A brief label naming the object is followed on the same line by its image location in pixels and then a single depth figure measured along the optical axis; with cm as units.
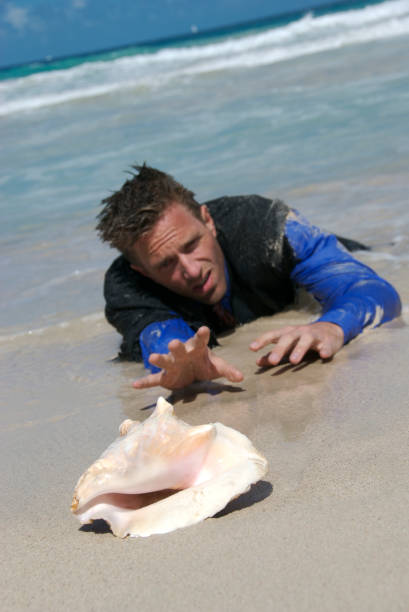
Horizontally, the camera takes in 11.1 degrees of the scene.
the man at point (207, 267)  346
